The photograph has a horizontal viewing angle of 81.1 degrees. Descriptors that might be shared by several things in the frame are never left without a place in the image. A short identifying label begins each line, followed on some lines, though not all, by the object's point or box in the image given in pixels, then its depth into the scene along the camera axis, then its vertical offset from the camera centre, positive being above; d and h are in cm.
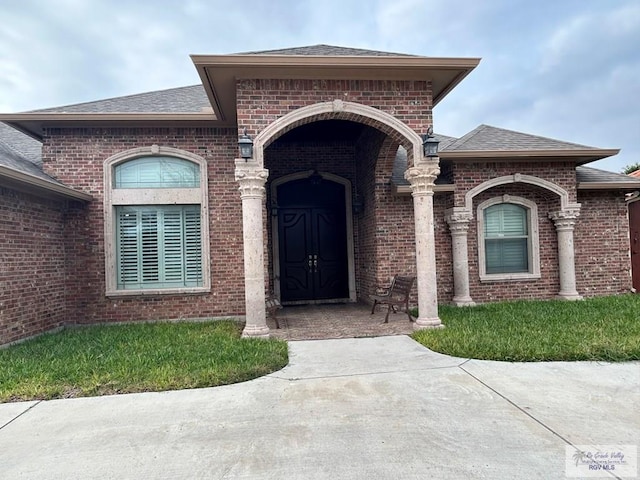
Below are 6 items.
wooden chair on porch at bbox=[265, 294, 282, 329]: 628 -94
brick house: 561 +94
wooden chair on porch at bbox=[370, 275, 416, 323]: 654 -91
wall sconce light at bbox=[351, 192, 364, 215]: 879 +103
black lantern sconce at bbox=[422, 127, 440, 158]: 568 +155
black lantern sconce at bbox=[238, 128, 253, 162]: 540 +151
